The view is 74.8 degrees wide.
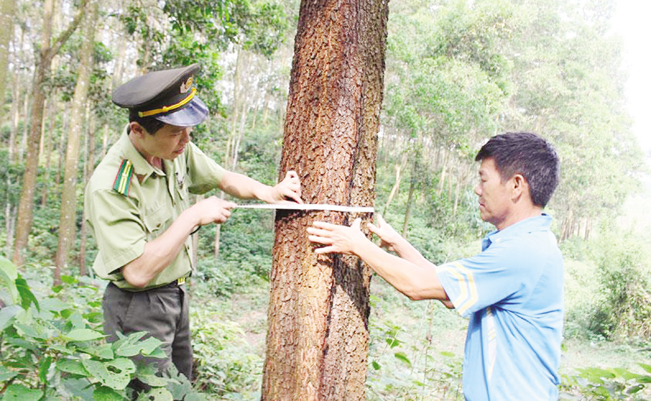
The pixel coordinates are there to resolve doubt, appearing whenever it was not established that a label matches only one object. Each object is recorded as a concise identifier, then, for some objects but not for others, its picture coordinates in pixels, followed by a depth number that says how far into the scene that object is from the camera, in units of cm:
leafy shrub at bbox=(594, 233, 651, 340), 1074
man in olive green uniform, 169
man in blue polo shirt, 147
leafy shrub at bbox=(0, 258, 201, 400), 120
